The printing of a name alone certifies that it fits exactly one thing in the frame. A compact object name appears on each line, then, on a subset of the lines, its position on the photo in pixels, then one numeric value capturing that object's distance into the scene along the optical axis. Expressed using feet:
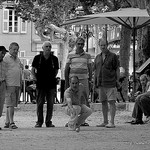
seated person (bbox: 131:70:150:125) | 57.82
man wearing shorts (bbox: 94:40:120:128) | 54.65
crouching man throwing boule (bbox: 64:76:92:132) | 51.31
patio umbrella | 66.23
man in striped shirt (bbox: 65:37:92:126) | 55.16
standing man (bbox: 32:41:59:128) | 55.88
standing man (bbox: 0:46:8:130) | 53.06
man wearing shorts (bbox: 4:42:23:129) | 53.78
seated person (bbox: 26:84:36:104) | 89.30
